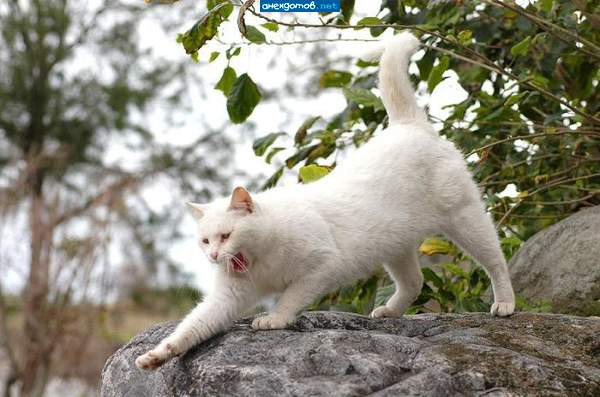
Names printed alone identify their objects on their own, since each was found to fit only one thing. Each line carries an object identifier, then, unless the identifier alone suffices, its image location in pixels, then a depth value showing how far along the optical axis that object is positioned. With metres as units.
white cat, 2.90
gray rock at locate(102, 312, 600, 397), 2.34
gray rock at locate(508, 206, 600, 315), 3.59
